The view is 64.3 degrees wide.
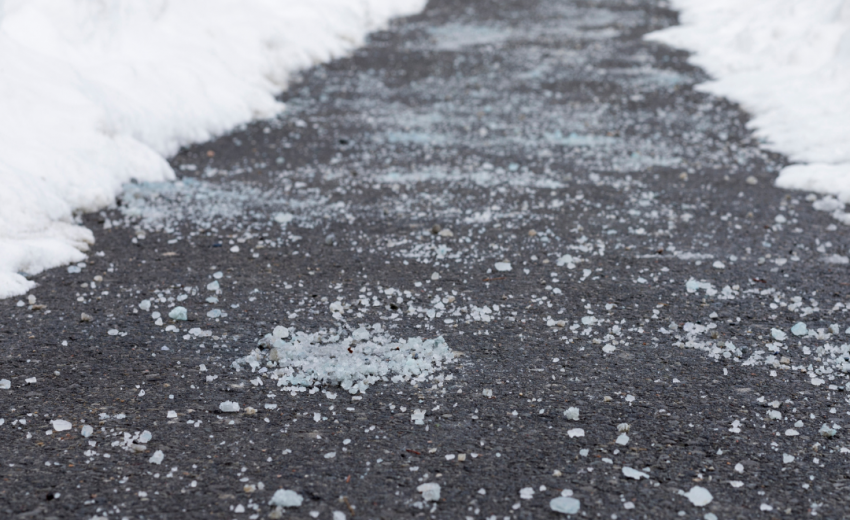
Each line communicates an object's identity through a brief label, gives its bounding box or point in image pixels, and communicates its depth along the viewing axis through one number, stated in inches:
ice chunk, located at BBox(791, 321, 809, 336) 145.1
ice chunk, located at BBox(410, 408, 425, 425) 118.0
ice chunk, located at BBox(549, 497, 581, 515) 97.6
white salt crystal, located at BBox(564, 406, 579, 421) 118.0
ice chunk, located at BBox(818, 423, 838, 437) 113.8
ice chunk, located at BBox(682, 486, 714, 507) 99.3
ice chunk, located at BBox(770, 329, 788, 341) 143.3
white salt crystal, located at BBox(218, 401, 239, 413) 120.0
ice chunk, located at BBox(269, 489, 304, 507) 99.0
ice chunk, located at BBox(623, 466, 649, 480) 104.3
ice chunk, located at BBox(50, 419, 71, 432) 114.1
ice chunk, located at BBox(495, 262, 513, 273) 173.3
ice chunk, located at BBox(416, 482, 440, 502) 100.3
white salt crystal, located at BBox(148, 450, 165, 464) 106.9
